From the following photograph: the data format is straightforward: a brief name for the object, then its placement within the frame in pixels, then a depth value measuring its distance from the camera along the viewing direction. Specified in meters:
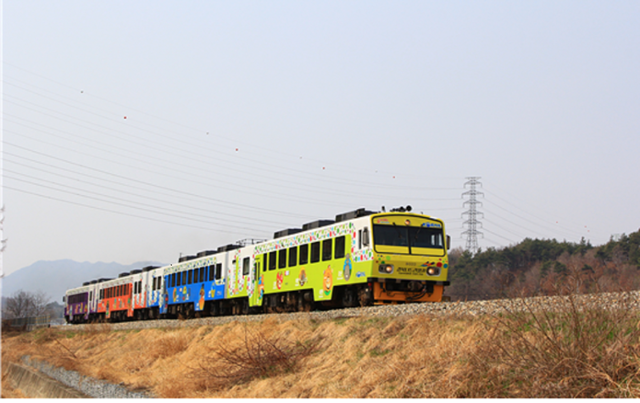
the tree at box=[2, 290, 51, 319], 99.44
